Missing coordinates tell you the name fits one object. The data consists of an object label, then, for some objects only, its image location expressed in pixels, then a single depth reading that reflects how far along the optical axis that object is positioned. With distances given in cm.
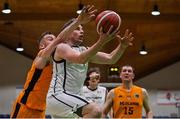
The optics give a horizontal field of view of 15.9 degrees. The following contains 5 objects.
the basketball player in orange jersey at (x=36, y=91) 832
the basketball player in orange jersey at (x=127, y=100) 1043
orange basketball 705
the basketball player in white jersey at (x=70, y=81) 709
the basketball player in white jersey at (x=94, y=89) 1231
